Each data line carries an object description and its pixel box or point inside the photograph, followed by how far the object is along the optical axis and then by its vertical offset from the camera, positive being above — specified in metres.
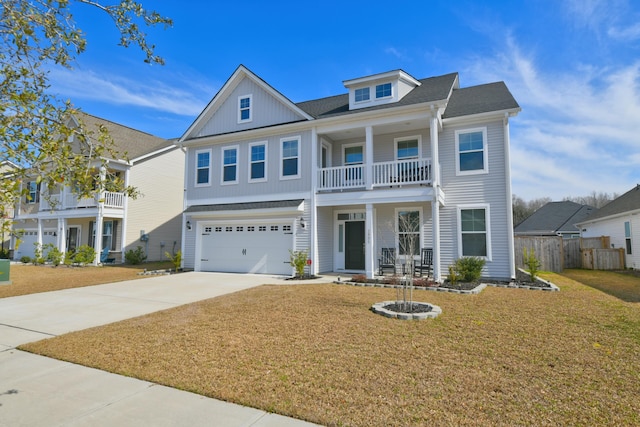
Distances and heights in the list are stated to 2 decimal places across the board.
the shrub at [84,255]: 18.66 -0.84
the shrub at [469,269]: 11.36 -0.94
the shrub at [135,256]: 19.48 -0.93
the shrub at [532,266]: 11.55 -0.85
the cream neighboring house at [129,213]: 20.42 +1.61
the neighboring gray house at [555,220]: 32.47 +2.06
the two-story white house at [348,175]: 12.71 +2.64
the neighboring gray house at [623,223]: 17.05 +0.98
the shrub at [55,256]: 18.93 -0.92
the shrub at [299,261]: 12.89 -0.80
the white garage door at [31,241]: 23.33 -0.11
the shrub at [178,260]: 15.35 -0.90
